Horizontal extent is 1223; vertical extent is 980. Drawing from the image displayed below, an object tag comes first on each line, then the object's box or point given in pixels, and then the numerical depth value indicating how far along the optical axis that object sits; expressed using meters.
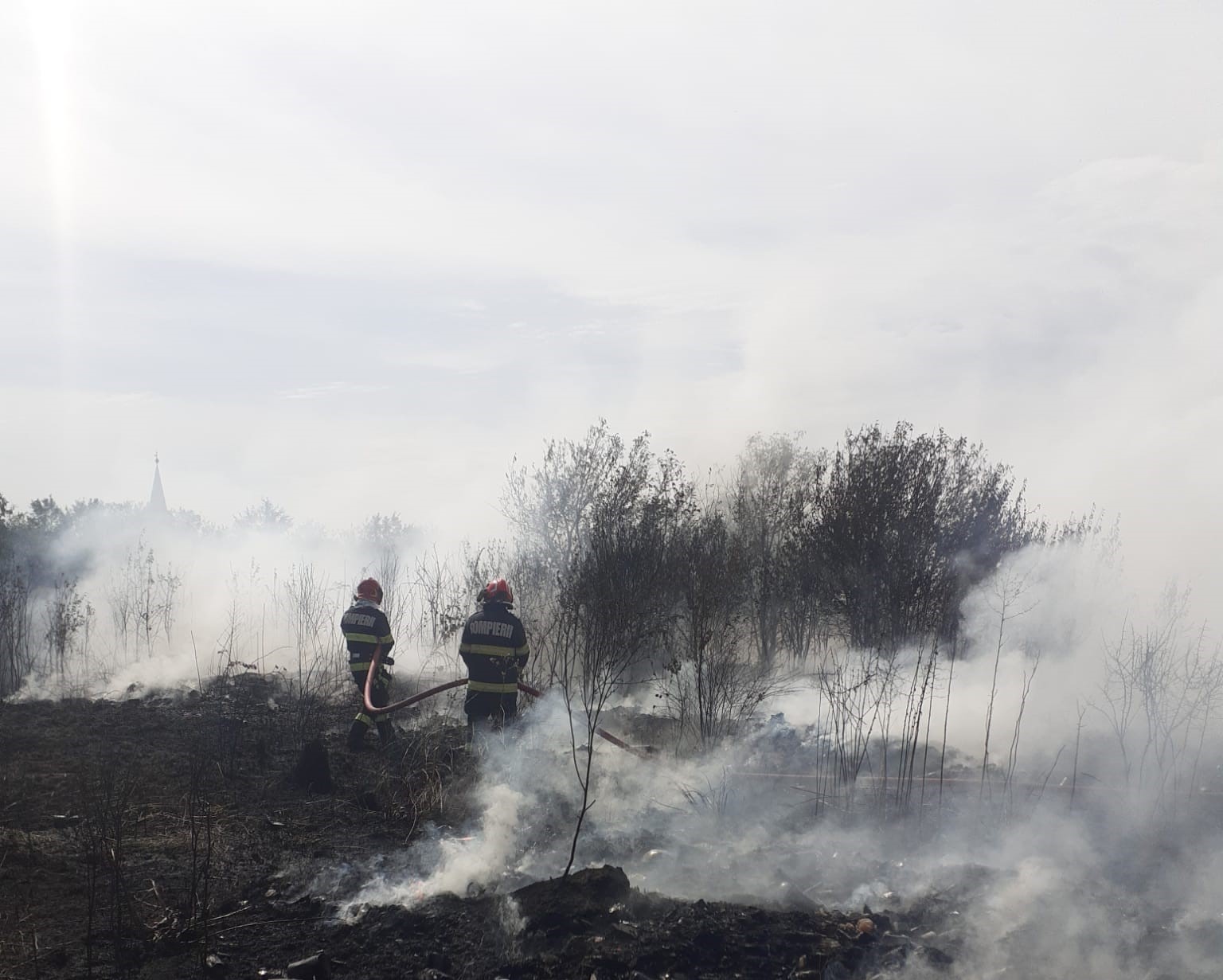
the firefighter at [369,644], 10.30
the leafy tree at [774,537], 19.20
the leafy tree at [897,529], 16.39
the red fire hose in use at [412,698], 8.40
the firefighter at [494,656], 9.27
